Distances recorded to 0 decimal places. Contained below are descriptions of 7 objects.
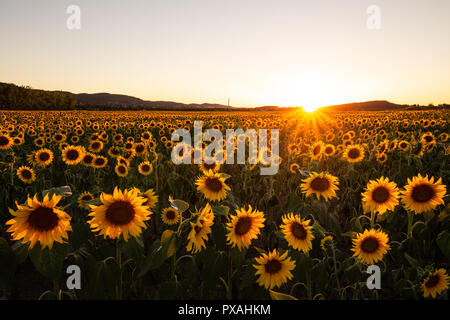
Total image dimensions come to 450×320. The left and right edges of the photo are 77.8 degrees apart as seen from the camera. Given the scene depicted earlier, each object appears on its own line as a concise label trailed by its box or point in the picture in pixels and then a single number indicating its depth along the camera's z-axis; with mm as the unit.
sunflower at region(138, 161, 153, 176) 5120
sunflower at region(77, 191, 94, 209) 3397
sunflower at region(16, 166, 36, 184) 4891
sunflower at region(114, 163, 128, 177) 5012
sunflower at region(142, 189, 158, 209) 3083
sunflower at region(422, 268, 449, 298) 2299
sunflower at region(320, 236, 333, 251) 2498
